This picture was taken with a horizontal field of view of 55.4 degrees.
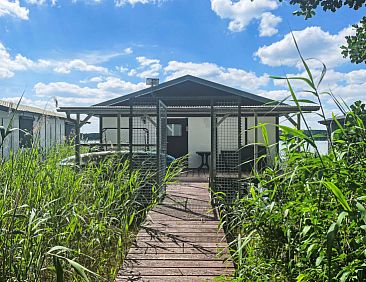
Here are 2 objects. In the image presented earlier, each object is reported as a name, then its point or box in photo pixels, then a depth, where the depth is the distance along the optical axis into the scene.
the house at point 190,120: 7.49
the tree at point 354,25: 3.07
